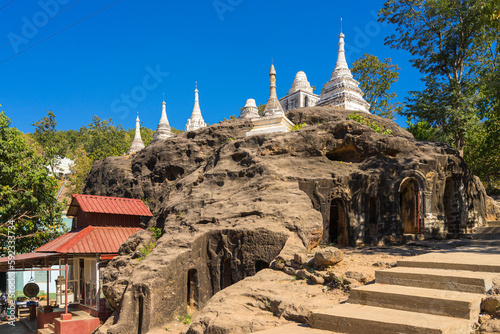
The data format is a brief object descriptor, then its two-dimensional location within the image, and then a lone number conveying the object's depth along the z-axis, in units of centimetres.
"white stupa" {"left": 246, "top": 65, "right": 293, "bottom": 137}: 1952
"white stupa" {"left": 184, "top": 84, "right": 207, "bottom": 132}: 4156
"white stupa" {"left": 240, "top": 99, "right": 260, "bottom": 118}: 3575
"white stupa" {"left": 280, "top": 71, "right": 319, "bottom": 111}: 3762
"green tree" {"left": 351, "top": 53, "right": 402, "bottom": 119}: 3719
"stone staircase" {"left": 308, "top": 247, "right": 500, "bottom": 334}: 640
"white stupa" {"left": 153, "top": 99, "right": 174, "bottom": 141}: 3559
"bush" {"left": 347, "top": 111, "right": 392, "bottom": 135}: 2045
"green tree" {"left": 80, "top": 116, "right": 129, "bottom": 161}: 4569
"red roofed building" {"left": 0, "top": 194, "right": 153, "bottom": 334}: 1627
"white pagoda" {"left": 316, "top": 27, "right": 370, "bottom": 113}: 2778
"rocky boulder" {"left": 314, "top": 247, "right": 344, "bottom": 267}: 1023
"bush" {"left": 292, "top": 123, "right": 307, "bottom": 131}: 2045
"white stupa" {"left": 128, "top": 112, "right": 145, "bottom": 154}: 3728
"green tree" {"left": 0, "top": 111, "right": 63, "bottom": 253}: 1920
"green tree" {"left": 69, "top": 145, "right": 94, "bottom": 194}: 4325
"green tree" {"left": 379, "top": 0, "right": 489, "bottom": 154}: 2416
